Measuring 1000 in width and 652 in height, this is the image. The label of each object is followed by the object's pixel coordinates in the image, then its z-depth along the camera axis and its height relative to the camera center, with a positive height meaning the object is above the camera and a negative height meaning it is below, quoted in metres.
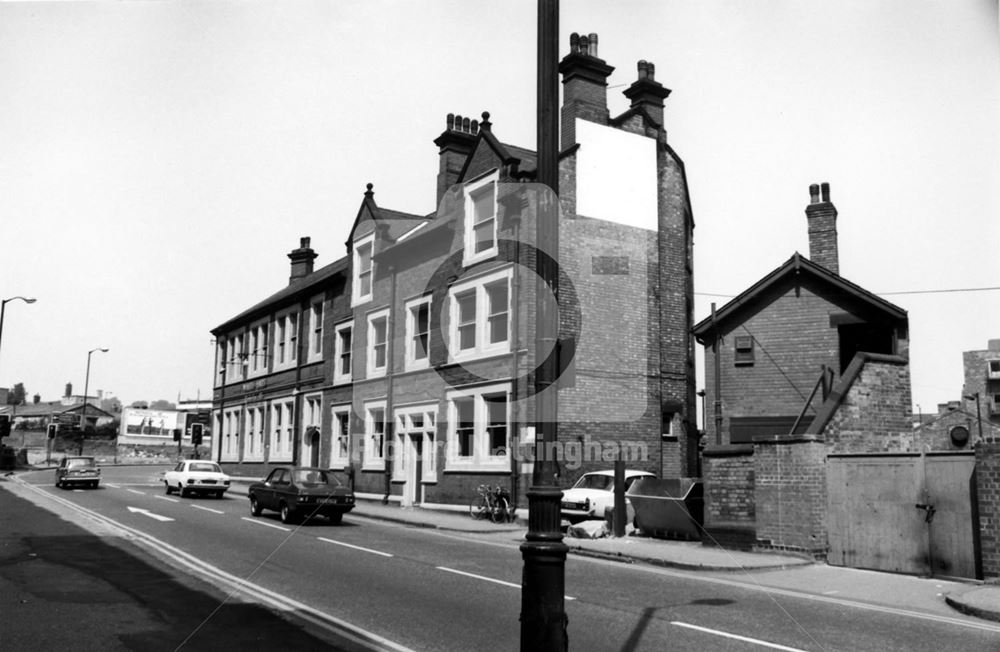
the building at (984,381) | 61.34 +4.23
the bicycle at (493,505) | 22.14 -2.06
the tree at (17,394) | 167.85 +7.21
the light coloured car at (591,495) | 20.61 -1.65
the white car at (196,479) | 31.19 -1.96
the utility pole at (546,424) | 4.97 +0.05
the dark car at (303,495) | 20.91 -1.74
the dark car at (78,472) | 35.91 -2.01
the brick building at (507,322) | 23.45 +3.47
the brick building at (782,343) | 23.55 +2.71
